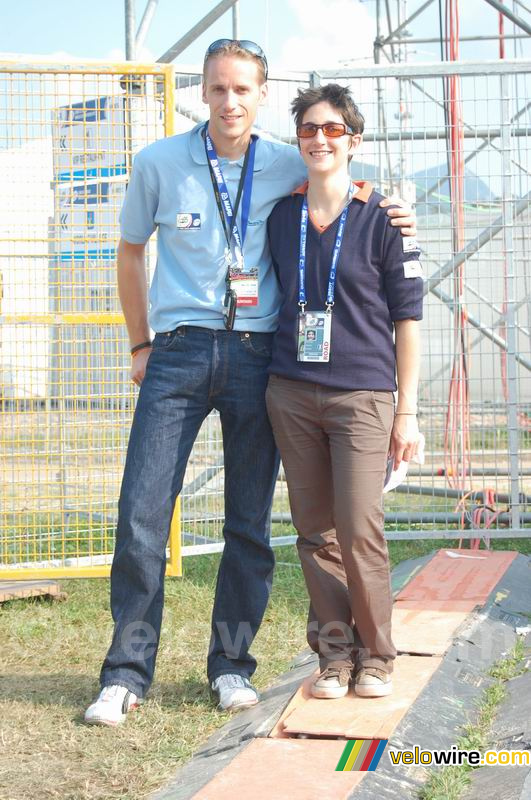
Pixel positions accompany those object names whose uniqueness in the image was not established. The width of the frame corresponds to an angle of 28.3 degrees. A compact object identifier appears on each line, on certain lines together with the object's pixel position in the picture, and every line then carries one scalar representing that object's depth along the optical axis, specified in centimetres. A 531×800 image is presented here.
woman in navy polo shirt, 346
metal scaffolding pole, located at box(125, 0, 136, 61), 636
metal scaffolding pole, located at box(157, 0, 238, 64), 706
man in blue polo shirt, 360
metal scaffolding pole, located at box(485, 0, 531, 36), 841
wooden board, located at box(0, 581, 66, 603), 540
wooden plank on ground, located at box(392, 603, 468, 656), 415
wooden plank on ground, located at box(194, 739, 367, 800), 287
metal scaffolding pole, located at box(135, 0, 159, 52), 642
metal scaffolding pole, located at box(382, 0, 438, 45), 1135
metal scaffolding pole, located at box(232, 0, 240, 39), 1088
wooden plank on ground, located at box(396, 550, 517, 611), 498
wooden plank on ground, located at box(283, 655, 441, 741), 327
